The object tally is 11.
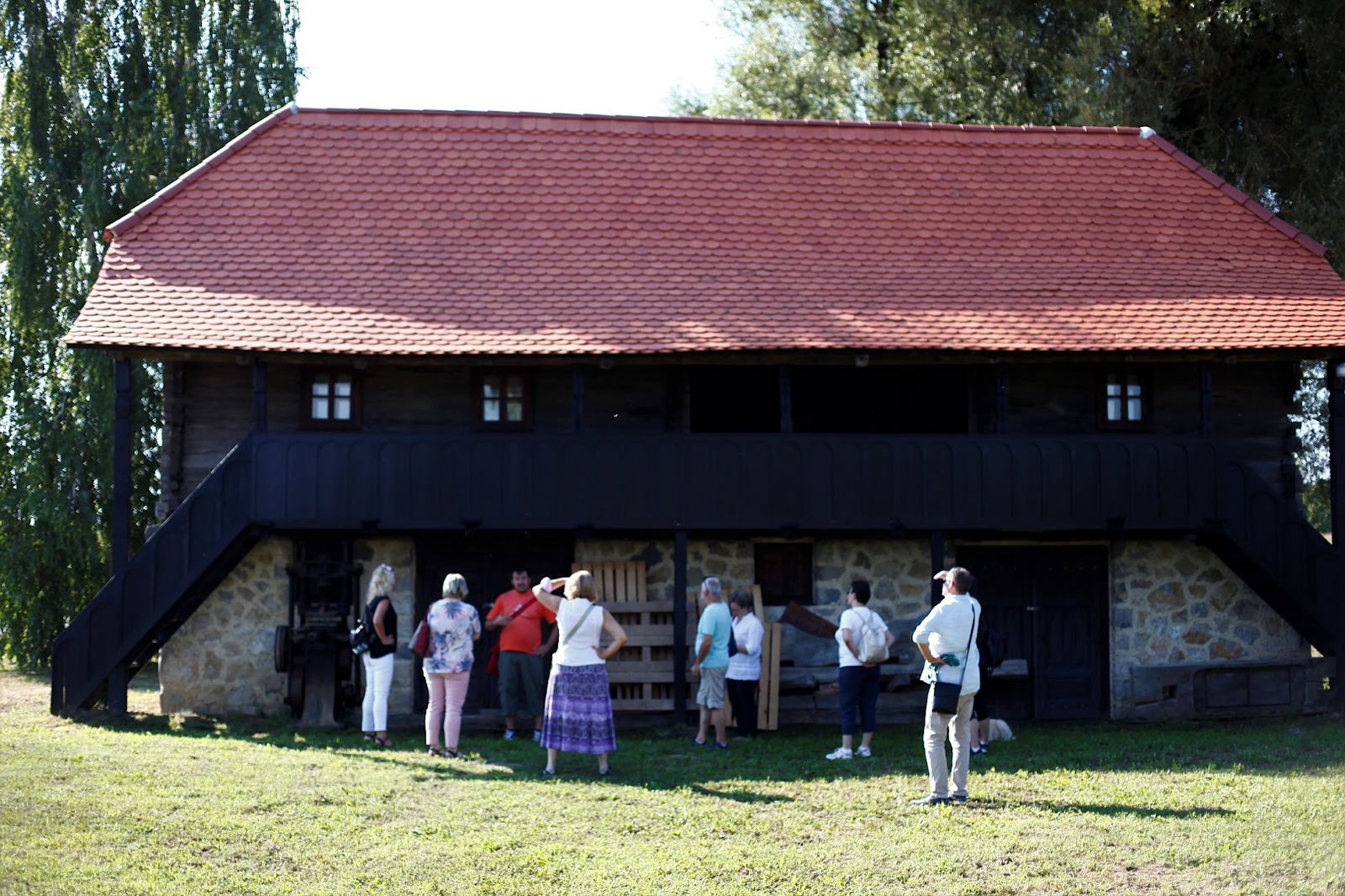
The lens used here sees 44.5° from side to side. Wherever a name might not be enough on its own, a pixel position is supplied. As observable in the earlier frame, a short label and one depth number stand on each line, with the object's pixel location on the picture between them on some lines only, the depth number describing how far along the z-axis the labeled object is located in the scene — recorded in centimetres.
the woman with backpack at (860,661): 1475
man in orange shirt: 1647
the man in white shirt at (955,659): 1201
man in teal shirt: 1628
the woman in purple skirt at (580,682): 1348
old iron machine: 1788
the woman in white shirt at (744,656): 1603
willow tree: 2531
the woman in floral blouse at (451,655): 1488
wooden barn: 1822
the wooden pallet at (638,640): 1858
